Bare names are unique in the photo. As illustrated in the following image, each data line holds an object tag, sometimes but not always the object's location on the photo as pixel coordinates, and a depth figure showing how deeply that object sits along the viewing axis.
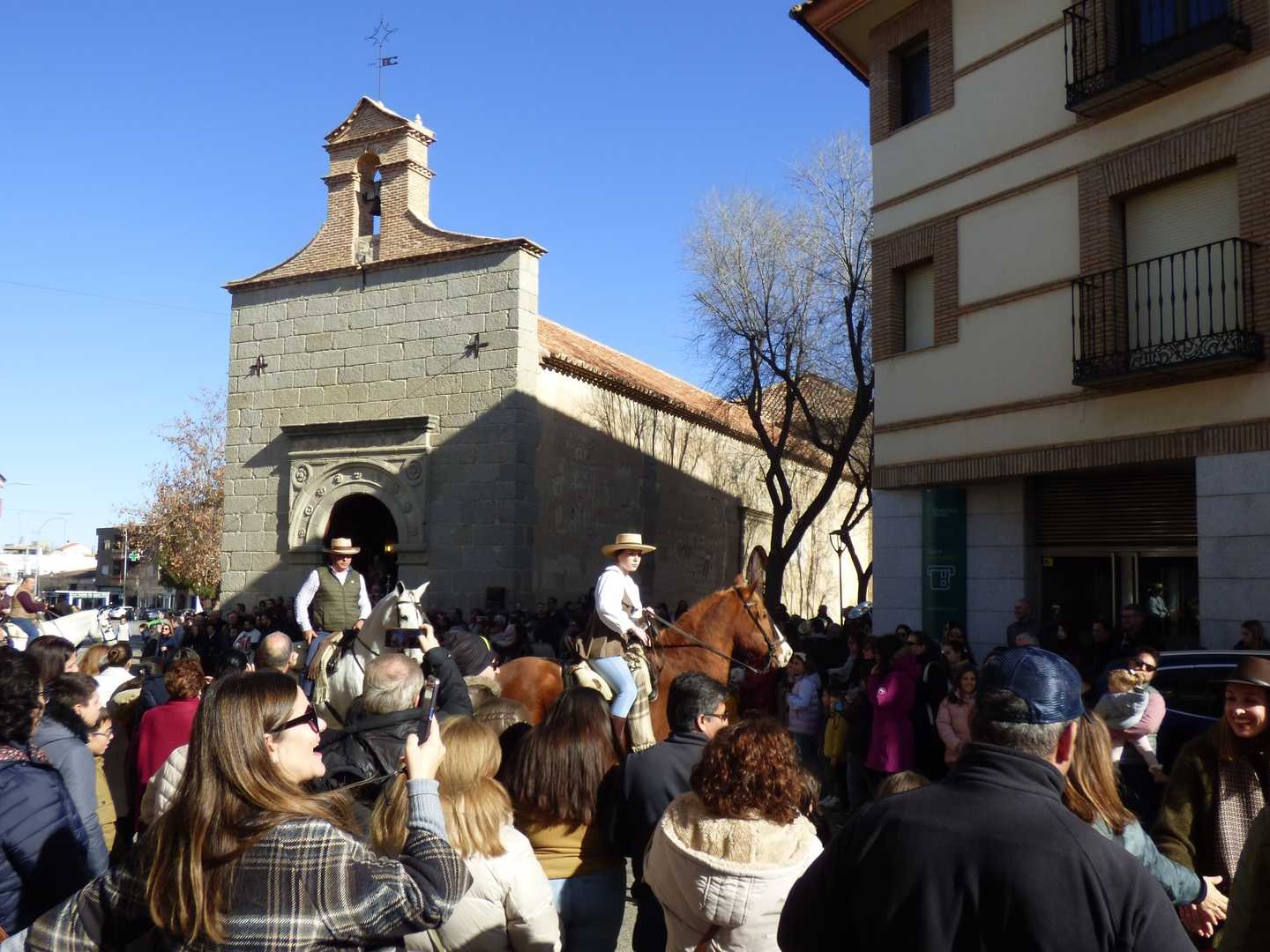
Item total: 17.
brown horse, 8.33
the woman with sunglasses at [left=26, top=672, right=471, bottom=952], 2.31
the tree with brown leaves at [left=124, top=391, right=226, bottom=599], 45.28
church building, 20.05
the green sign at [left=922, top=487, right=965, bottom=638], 13.64
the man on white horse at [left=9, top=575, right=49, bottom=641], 12.06
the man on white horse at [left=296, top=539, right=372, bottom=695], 9.77
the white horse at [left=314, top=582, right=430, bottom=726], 7.01
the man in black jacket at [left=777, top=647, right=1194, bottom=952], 2.07
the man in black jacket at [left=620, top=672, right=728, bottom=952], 4.07
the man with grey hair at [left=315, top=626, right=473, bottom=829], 4.26
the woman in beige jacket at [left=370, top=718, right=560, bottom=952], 3.48
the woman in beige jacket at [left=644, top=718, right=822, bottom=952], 3.38
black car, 7.90
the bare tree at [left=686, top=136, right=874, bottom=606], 21.62
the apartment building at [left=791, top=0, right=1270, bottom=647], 10.78
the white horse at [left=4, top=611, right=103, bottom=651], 10.25
